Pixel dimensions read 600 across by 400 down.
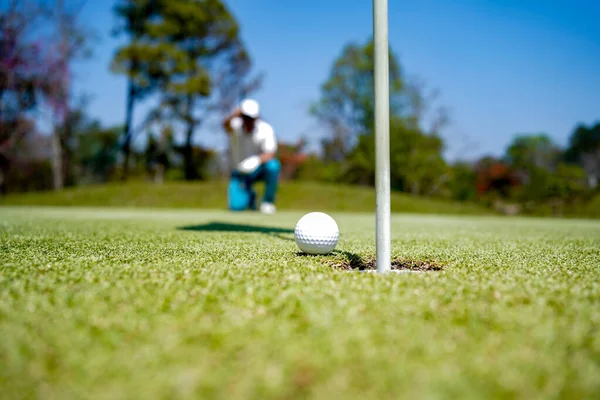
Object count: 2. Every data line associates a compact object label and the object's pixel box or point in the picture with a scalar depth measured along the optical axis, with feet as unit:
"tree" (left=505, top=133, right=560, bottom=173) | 161.77
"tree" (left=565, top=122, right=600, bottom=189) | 158.20
